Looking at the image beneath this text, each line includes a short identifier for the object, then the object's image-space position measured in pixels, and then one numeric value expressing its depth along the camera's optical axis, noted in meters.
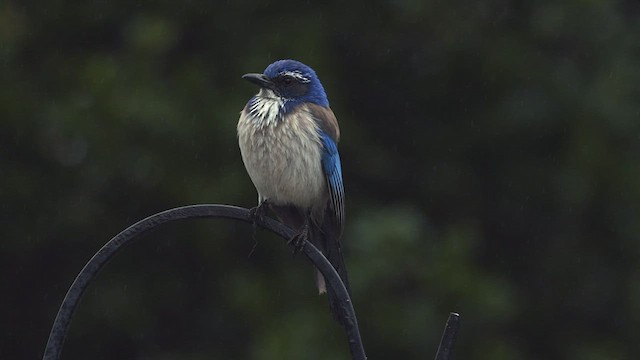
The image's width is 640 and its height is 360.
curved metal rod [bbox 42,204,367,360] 6.00
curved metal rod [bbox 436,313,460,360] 6.04
